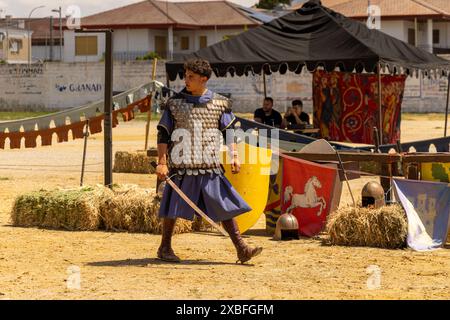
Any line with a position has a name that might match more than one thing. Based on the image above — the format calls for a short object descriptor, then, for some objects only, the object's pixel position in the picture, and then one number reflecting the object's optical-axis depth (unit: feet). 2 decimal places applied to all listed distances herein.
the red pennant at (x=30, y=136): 48.62
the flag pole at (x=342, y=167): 37.42
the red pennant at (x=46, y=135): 48.75
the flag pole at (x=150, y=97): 54.46
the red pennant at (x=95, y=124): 48.49
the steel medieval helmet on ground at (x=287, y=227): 37.14
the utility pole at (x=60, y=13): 238.72
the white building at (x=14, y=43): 273.75
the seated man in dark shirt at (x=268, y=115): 63.10
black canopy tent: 57.41
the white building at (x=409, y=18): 214.90
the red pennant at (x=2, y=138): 48.73
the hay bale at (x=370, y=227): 35.09
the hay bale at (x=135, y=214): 39.17
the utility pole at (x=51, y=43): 264.31
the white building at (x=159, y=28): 239.50
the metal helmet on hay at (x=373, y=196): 36.78
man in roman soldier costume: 31.63
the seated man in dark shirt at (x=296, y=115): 66.23
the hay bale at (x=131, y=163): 64.85
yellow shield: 37.35
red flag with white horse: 38.06
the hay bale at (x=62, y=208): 39.96
